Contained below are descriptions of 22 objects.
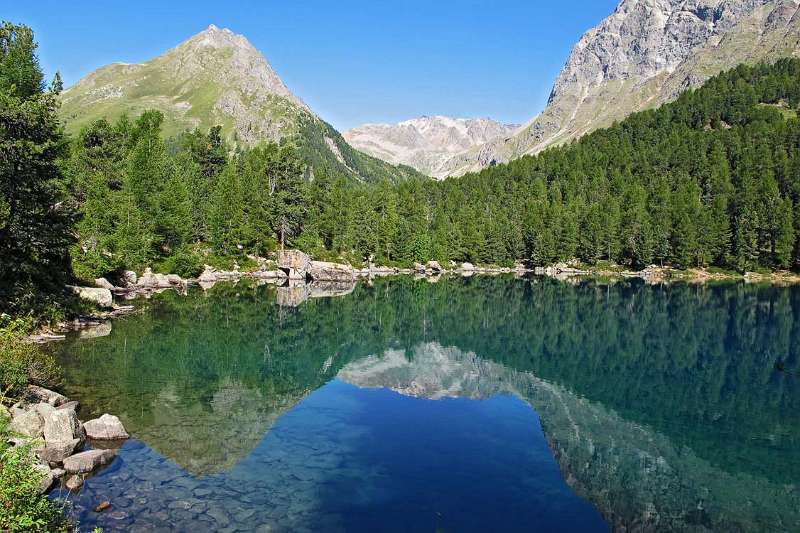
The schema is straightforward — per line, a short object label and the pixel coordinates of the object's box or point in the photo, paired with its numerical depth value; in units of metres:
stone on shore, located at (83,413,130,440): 22.86
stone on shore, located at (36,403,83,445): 20.14
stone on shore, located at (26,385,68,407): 23.85
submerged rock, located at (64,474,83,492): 18.39
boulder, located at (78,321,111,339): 42.84
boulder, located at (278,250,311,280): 108.31
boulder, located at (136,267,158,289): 77.62
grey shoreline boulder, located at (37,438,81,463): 19.38
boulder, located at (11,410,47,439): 19.45
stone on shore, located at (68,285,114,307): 51.62
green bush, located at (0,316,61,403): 22.33
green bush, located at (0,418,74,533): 11.05
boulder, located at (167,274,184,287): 83.75
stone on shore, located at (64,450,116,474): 19.45
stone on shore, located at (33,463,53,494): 16.72
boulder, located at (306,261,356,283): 110.50
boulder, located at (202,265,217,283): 94.01
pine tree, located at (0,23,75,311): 34.19
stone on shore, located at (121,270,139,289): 74.19
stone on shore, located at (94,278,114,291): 62.94
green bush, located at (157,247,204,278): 86.31
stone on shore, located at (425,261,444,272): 145.62
